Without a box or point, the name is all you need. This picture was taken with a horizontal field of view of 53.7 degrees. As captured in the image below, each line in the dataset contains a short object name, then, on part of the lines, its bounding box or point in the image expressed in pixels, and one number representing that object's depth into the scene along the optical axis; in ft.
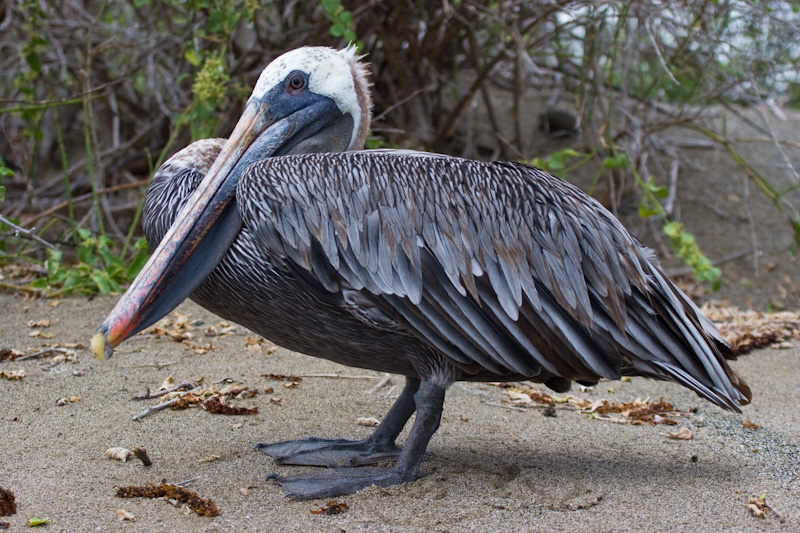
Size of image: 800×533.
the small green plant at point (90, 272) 16.06
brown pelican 9.11
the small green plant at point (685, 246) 16.24
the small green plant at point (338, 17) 15.71
